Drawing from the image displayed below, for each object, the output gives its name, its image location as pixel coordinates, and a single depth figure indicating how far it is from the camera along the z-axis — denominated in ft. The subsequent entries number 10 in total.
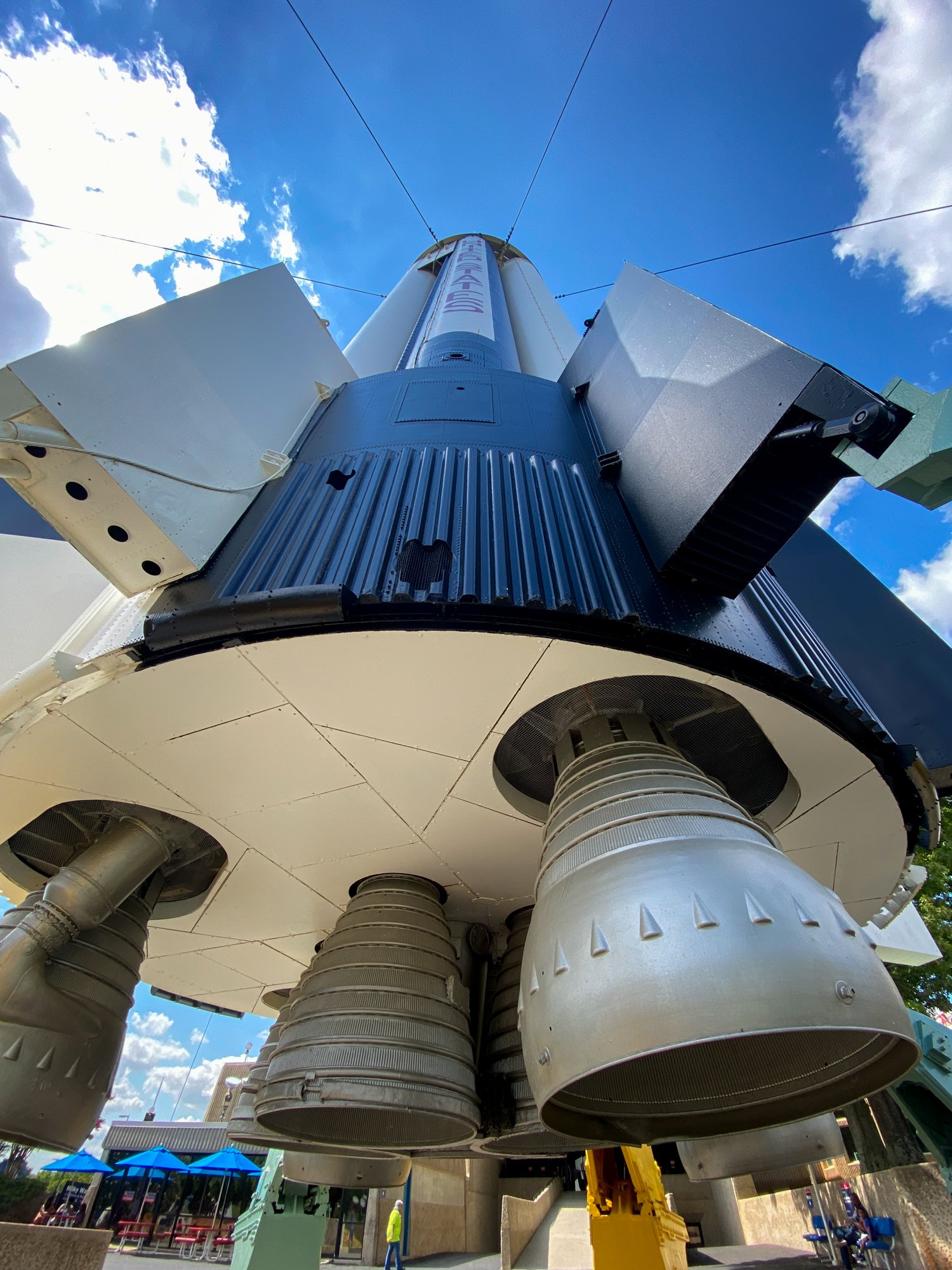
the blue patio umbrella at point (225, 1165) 64.69
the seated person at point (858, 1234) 35.29
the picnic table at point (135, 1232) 71.82
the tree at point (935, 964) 40.78
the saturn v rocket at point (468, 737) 9.47
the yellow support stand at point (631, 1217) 17.16
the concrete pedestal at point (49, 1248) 16.16
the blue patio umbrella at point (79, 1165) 67.41
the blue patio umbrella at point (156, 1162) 66.33
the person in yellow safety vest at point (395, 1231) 41.01
